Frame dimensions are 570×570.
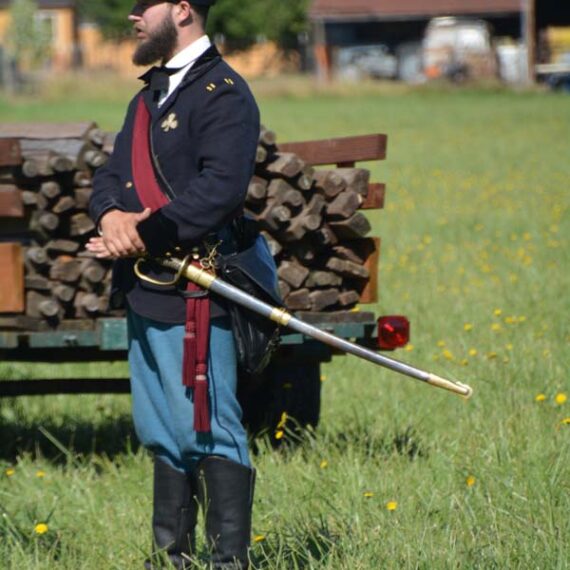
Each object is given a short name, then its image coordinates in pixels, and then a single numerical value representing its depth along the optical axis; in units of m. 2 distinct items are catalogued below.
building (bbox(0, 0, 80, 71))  141.46
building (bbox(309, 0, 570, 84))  98.55
